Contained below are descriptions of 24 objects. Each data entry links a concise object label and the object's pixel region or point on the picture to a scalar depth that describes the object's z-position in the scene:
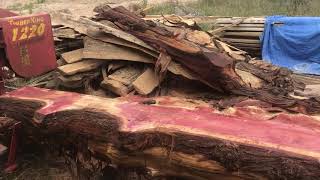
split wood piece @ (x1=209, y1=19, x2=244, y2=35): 9.28
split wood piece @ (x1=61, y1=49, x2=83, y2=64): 5.50
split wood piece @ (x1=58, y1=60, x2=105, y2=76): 5.20
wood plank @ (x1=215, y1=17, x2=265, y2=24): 9.23
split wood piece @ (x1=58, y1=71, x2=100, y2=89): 5.25
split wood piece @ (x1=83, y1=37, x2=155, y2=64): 5.24
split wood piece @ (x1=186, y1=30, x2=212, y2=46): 5.94
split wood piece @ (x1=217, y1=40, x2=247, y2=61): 6.37
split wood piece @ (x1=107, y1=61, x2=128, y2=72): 5.31
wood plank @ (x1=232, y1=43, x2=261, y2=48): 9.22
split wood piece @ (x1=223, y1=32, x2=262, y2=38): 9.13
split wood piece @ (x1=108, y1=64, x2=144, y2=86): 5.13
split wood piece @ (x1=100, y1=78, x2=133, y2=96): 4.99
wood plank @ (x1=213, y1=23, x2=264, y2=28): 9.16
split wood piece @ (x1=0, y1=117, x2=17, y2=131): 4.13
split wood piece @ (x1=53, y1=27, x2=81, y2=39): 6.19
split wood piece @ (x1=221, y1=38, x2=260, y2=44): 9.18
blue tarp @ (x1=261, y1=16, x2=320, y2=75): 8.64
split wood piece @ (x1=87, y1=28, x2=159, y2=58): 5.16
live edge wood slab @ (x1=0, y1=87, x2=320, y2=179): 2.85
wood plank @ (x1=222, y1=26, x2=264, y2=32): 9.15
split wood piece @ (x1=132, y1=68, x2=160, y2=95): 4.89
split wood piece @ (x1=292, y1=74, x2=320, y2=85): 7.06
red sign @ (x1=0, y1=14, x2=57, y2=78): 4.09
